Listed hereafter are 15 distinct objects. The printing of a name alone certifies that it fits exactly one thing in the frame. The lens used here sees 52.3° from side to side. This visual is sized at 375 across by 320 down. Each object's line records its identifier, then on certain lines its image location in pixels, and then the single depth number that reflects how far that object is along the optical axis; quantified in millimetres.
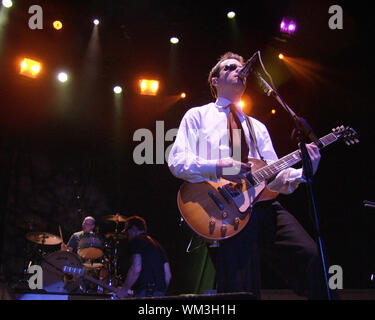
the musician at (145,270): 5969
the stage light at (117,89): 9945
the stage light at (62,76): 9397
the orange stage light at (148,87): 9875
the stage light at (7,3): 8172
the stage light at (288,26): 7863
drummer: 8414
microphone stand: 2350
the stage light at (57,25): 8660
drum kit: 7281
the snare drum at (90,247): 7963
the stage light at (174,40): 9164
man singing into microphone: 2469
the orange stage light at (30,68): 8898
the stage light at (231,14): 8388
